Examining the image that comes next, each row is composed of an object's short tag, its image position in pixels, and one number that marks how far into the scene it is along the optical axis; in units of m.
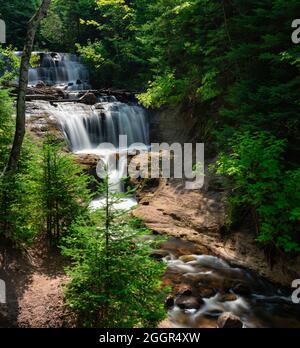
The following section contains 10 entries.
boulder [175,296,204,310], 7.38
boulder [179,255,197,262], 9.50
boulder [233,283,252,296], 8.05
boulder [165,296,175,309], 7.29
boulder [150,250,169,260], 9.61
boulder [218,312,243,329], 6.53
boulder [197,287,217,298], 7.91
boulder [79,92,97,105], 20.63
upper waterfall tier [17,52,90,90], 29.39
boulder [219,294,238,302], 7.73
